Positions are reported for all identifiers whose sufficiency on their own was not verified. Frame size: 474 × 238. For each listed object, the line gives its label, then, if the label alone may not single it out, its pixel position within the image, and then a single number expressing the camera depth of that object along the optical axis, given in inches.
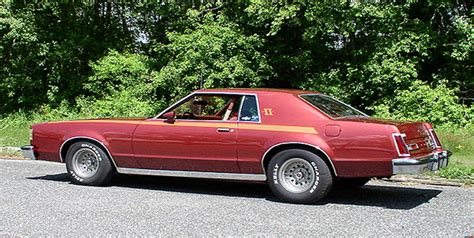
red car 293.7
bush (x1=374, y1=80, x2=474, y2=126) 695.1
